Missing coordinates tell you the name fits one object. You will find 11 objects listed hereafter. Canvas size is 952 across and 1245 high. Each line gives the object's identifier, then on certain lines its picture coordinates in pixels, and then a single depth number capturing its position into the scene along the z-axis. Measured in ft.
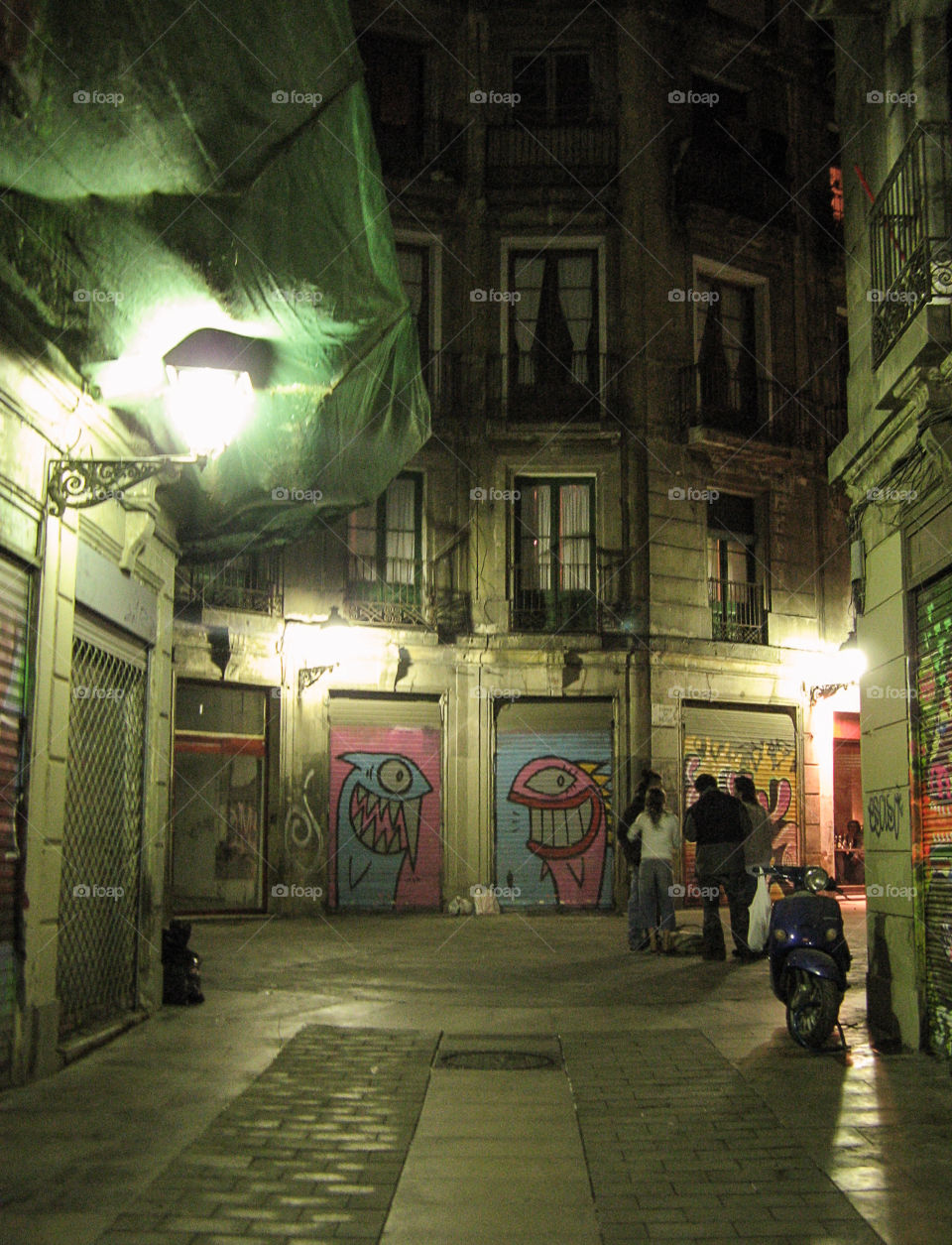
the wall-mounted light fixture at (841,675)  72.33
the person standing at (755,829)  41.29
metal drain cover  23.71
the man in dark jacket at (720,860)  40.63
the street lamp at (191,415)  22.98
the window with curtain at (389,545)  68.95
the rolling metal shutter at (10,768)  21.02
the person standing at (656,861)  41.98
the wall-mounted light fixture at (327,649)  64.18
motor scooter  24.97
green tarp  18.11
